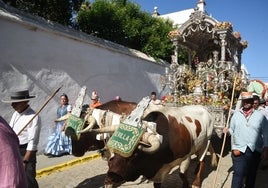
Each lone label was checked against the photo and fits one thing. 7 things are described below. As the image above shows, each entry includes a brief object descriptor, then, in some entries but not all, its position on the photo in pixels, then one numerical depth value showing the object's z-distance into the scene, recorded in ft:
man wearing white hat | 13.84
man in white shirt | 12.55
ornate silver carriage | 24.97
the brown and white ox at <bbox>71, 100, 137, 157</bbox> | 13.80
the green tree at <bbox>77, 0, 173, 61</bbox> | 55.36
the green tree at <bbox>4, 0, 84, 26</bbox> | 42.59
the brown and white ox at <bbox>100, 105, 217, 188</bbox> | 10.37
